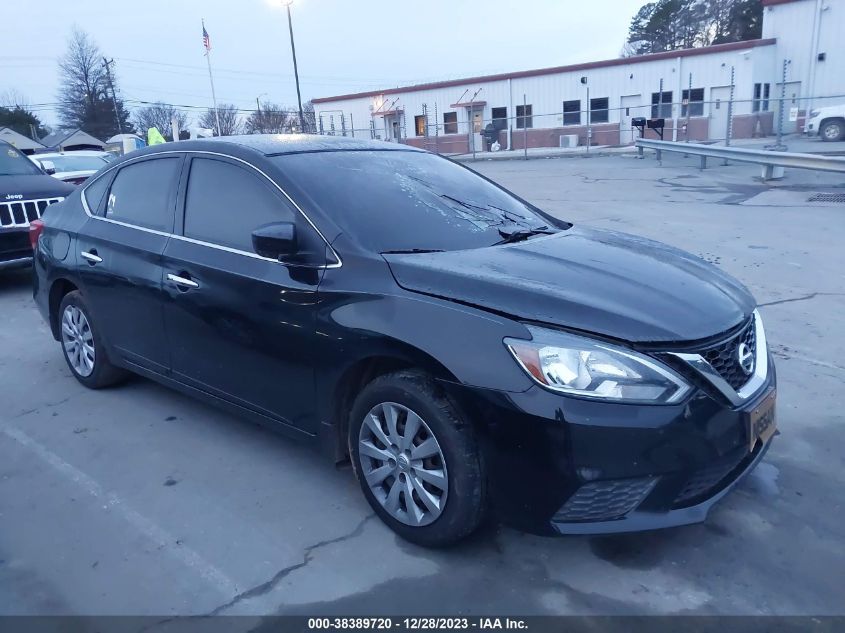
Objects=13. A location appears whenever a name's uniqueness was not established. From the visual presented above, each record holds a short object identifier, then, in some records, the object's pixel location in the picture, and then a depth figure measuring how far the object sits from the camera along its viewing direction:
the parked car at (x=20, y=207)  7.79
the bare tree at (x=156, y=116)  69.81
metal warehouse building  32.72
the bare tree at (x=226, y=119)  60.78
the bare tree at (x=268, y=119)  57.00
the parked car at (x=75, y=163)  12.27
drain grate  11.76
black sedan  2.61
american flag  32.69
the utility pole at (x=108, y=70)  67.70
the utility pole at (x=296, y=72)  36.50
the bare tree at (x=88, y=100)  68.06
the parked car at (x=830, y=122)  26.11
